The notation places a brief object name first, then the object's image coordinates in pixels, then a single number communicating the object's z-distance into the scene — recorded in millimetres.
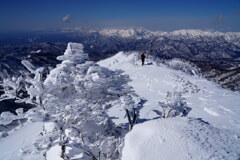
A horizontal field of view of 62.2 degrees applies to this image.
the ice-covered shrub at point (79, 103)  6812
